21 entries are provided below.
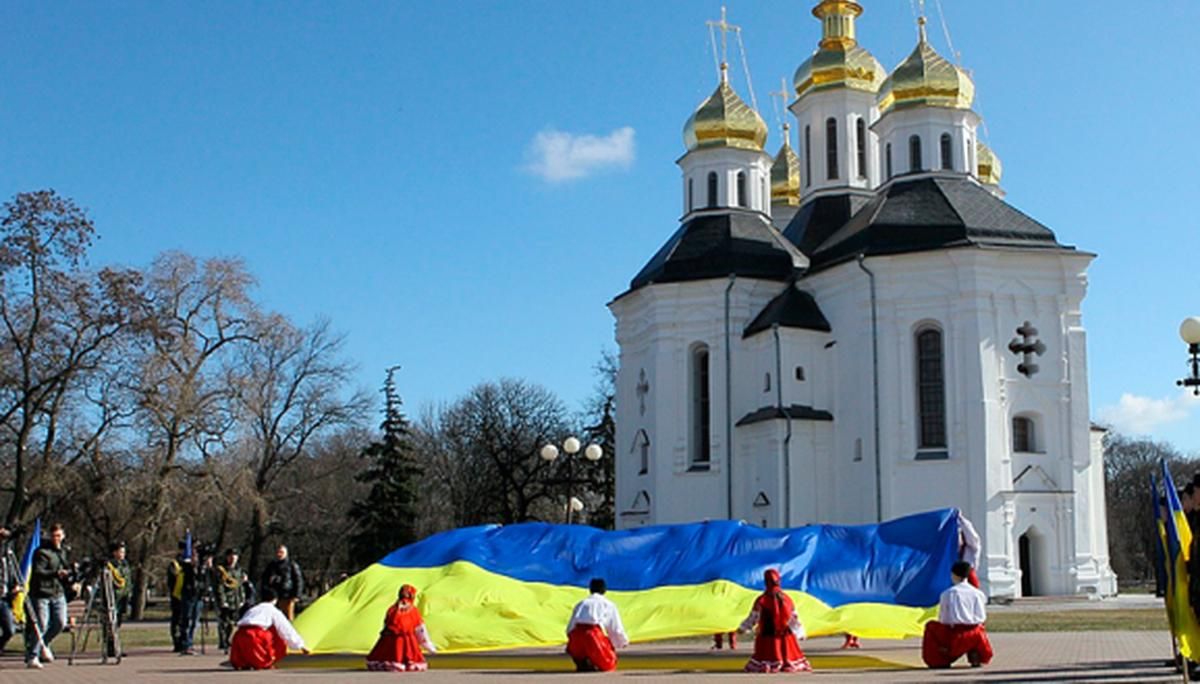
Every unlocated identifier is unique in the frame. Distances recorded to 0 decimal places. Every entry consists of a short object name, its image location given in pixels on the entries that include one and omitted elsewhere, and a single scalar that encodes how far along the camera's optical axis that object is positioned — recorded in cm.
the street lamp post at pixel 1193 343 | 2055
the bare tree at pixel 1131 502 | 8319
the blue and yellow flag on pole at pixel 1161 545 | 1401
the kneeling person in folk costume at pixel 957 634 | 1628
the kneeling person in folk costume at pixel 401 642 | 1664
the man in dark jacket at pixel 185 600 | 2158
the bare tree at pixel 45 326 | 3688
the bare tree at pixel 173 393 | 3938
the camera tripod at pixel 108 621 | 1994
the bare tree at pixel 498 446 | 6588
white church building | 4016
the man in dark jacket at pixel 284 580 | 2028
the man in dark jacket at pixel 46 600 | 1888
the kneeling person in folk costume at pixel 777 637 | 1617
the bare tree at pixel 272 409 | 4303
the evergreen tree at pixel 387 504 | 5303
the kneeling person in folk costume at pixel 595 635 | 1659
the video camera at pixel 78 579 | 2069
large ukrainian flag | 1781
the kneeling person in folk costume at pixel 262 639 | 1694
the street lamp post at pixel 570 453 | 3253
